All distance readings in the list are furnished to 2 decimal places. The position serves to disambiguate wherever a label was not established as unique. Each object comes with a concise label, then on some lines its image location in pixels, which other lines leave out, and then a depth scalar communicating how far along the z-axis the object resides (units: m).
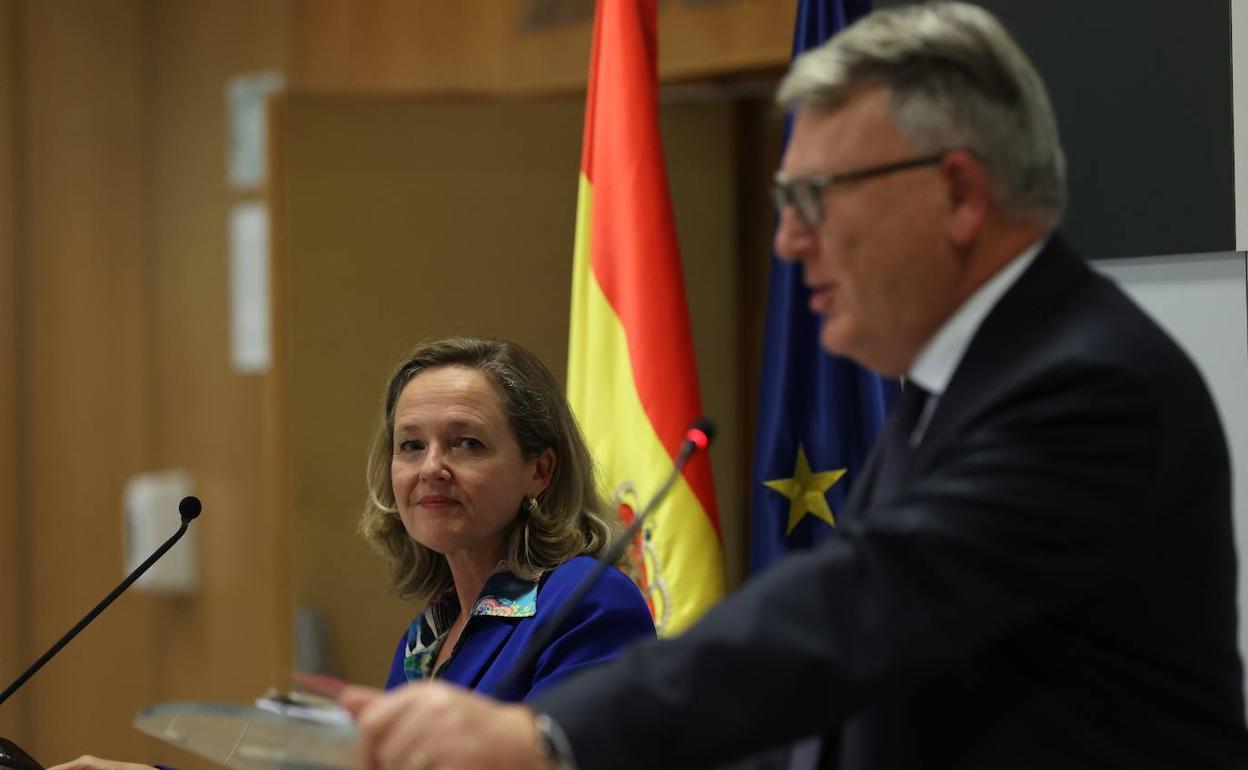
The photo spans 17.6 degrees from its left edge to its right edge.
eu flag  4.44
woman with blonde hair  4.00
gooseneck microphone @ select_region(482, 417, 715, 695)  3.38
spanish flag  4.46
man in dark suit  3.00
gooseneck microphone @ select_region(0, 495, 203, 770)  3.85
